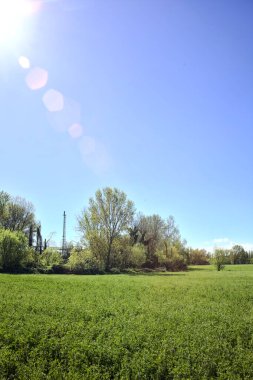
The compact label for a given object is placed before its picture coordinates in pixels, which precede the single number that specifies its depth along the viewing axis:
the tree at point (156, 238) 69.01
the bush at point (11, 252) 36.44
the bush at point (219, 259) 67.56
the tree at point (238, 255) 110.94
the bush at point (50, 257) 43.04
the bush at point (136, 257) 56.66
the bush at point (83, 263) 44.56
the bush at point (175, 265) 66.31
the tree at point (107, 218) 52.97
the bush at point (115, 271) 47.26
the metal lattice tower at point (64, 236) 81.78
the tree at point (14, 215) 61.52
